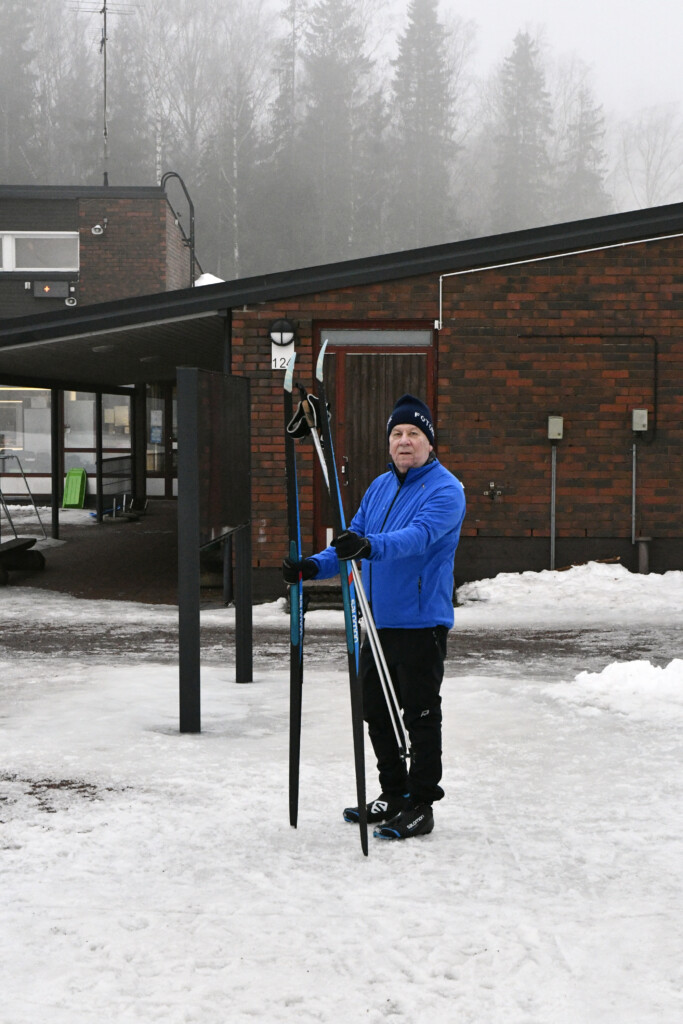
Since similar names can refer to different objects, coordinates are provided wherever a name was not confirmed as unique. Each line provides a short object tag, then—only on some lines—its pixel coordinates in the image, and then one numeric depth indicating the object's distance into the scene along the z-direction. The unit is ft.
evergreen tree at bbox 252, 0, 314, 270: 182.19
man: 14.96
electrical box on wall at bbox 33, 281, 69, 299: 82.48
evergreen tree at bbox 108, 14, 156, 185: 185.06
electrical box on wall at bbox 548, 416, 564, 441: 38.99
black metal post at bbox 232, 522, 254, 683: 24.50
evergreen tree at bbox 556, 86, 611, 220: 206.49
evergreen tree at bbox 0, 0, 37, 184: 183.11
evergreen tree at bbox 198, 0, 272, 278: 179.42
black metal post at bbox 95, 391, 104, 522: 67.41
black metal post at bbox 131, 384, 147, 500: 80.84
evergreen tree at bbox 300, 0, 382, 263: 190.90
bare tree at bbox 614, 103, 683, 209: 221.46
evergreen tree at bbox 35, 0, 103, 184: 186.80
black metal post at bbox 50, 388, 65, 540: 56.85
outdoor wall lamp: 38.01
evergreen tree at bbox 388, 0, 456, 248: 193.06
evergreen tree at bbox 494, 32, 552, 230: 204.13
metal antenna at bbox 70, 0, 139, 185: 200.60
